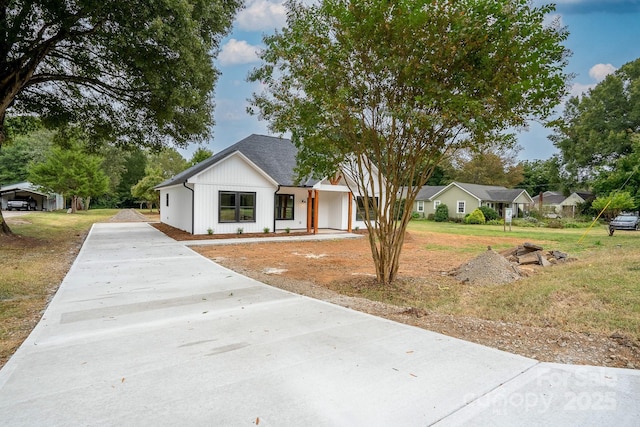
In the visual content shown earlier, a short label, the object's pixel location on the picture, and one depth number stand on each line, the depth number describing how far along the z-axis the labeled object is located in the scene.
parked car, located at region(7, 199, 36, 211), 35.66
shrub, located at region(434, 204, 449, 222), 34.72
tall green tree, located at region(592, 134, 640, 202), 23.03
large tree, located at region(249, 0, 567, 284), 5.27
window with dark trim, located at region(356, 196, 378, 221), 19.60
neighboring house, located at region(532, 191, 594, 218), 35.59
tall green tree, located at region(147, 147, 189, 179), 47.95
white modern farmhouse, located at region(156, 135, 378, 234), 15.23
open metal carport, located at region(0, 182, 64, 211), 36.40
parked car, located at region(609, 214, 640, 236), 20.73
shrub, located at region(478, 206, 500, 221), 32.53
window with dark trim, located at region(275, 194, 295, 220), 18.30
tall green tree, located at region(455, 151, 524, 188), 46.22
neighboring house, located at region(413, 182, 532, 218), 34.53
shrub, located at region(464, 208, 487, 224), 31.48
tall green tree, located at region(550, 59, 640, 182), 32.31
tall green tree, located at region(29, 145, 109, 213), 30.61
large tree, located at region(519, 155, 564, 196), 50.09
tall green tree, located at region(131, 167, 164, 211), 33.53
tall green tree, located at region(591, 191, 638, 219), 20.77
